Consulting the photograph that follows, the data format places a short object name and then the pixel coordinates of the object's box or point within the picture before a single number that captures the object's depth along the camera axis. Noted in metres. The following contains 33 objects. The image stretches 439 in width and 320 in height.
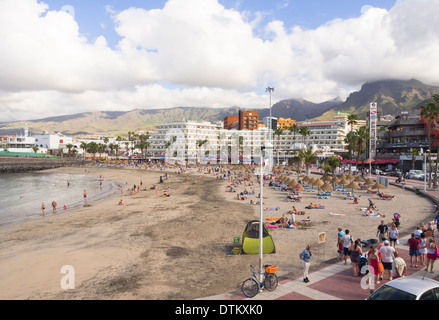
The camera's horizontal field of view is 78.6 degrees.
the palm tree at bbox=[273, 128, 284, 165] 108.93
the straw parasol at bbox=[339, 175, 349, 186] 34.56
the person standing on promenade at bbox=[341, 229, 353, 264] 11.70
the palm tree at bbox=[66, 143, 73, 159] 156.44
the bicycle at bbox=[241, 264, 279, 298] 8.90
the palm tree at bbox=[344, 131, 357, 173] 70.45
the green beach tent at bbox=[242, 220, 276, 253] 13.68
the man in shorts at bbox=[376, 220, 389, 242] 13.63
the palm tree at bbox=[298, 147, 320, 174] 52.24
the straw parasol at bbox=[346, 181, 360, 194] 30.82
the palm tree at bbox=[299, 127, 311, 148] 89.81
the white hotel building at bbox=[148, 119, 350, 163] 110.12
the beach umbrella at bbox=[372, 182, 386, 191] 30.39
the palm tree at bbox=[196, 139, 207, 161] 122.00
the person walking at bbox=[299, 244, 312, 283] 9.84
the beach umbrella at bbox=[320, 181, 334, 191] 31.00
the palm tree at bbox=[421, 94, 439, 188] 40.11
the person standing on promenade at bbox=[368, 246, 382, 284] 9.47
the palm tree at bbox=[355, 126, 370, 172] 59.31
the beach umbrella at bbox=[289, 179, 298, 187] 32.94
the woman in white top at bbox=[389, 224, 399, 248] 12.82
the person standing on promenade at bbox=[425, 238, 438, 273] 10.01
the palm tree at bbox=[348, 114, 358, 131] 65.50
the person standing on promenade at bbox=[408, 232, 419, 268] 10.84
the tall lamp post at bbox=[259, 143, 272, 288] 8.96
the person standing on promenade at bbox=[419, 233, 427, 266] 11.05
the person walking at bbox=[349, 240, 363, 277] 10.29
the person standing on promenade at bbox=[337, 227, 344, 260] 12.04
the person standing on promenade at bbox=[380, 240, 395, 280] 9.98
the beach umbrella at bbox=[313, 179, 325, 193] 32.38
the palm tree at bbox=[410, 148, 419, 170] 57.23
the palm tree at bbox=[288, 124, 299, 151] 100.12
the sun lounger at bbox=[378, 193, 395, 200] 29.89
